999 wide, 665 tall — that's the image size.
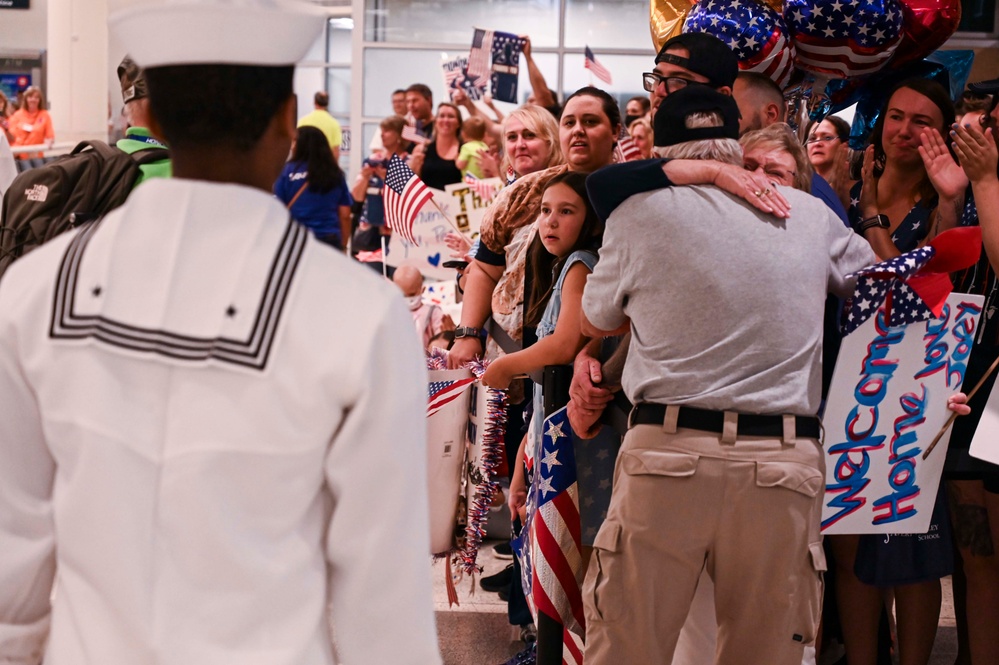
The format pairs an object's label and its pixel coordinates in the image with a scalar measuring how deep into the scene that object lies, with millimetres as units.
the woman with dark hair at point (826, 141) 4461
